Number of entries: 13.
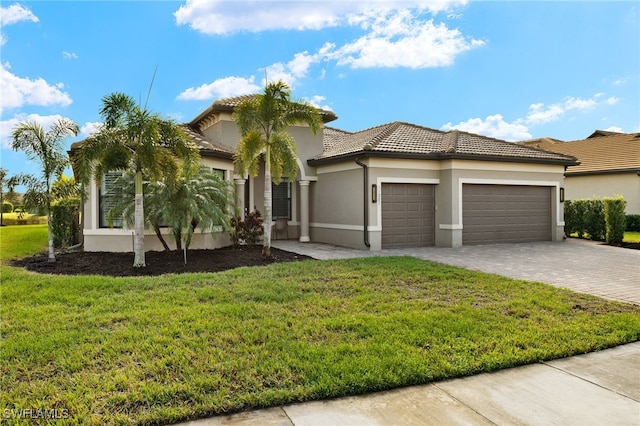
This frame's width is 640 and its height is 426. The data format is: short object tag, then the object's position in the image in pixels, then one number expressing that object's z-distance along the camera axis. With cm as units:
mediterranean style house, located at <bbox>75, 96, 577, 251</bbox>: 1313
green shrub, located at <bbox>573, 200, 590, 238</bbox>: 1711
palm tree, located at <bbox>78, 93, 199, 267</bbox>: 923
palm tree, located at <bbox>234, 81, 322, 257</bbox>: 1111
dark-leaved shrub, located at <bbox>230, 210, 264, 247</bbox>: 1298
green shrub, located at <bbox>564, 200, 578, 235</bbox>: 1758
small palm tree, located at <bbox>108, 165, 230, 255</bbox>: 1012
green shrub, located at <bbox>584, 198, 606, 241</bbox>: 1653
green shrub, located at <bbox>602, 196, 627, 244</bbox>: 1542
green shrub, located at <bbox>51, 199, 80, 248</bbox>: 1376
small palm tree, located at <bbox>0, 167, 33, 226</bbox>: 1053
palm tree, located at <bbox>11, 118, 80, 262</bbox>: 1018
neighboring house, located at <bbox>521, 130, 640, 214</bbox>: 2059
